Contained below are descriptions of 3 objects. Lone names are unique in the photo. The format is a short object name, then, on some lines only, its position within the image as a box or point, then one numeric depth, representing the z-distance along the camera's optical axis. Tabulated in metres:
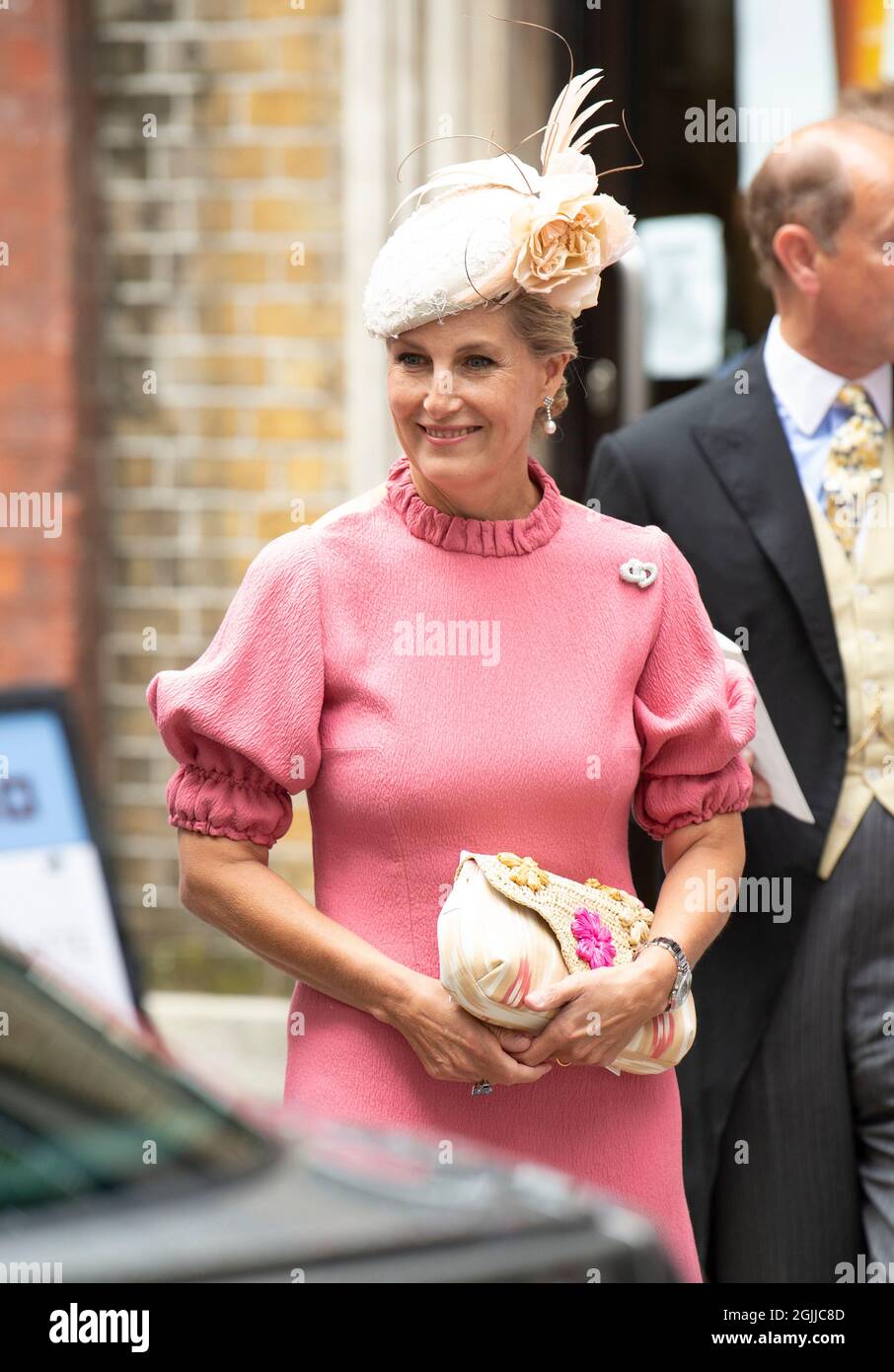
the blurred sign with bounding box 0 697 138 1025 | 7.44
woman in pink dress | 4.50
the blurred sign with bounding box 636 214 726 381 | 10.13
